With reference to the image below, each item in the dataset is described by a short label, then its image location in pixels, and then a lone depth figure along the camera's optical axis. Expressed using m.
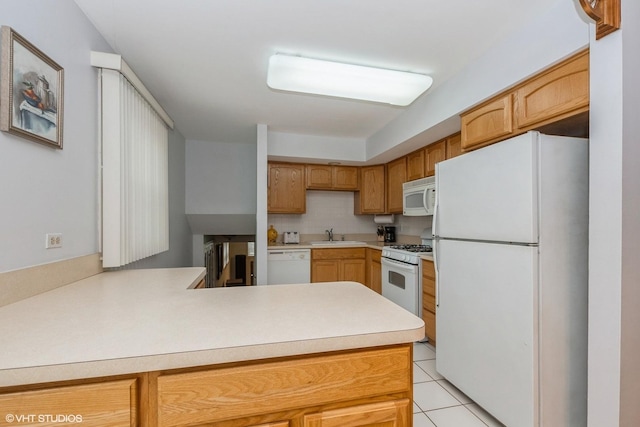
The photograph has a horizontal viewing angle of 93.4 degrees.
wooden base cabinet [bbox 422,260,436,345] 2.76
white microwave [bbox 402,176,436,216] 3.13
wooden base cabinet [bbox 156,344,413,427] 0.78
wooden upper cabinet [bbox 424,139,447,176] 3.04
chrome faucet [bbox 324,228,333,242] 4.64
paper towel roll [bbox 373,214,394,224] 4.52
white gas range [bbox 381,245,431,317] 2.97
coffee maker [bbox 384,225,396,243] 4.54
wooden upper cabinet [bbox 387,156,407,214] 3.93
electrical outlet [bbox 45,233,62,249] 1.39
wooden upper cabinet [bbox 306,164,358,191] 4.34
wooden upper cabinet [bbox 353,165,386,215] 4.43
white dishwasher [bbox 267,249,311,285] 3.87
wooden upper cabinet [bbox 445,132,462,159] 2.81
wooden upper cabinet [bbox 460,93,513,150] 1.96
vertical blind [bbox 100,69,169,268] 1.85
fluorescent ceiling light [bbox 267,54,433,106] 2.04
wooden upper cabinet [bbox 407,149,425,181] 3.47
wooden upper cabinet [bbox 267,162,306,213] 4.19
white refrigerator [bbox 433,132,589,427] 1.55
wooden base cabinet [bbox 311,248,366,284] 4.00
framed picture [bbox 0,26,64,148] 1.16
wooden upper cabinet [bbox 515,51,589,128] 1.54
